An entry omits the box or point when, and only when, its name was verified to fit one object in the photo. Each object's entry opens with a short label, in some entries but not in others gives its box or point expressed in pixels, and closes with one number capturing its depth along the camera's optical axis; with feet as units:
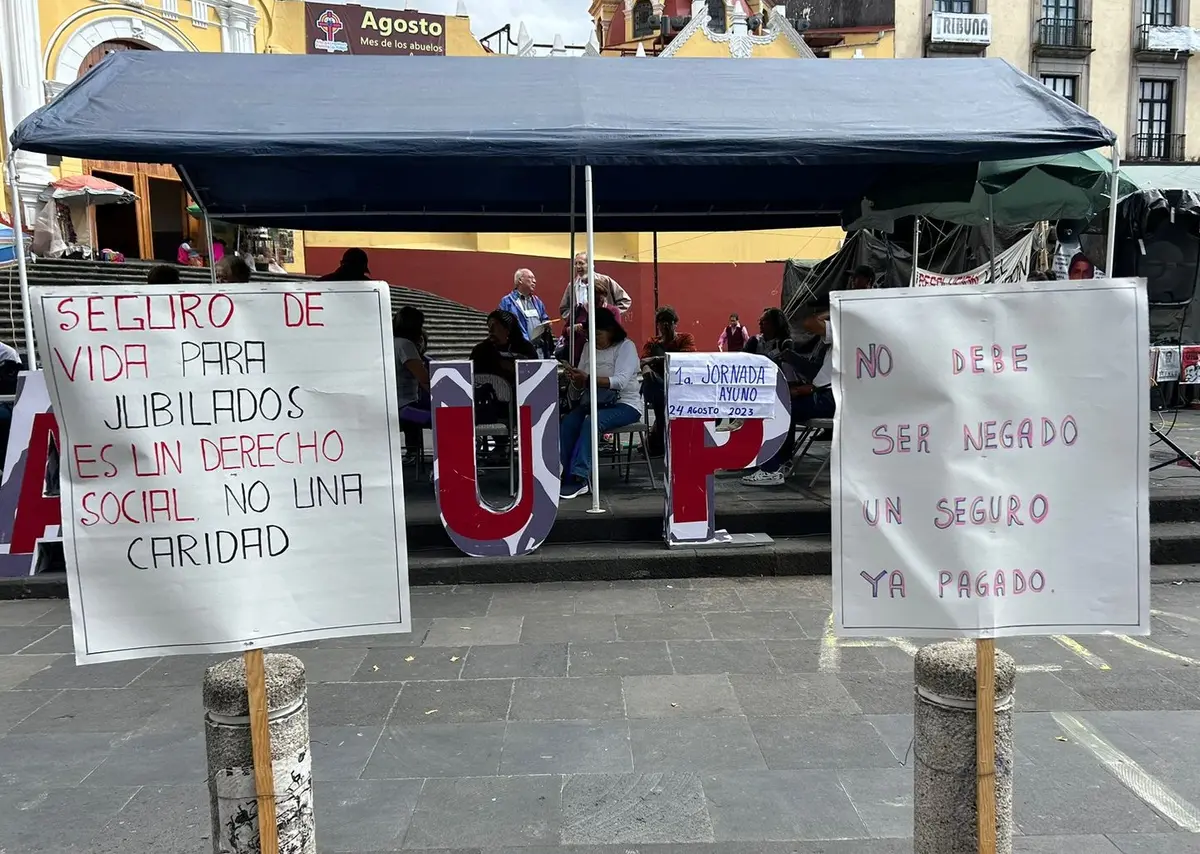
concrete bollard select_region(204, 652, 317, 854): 7.19
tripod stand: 21.56
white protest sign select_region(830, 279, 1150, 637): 7.43
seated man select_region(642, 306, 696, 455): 25.17
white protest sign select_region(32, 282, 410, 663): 7.18
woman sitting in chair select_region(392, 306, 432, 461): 22.30
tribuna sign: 86.84
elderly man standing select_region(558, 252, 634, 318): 27.91
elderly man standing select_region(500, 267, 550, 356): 30.30
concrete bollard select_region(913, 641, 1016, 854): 7.38
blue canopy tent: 17.16
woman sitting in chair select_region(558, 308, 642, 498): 21.43
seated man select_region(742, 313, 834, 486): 22.88
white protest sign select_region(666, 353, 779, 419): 18.16
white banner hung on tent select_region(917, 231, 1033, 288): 36.14
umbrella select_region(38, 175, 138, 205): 48.91
